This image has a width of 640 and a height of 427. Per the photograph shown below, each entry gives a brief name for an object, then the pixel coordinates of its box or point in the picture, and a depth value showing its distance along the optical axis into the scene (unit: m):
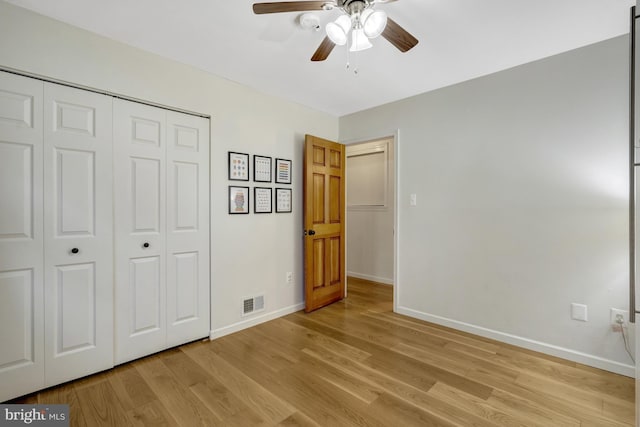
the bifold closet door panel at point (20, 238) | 1.79
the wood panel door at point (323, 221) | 3.33
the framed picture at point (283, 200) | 3.24
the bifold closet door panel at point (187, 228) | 2.48
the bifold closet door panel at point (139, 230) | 2.21
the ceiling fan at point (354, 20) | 1.53
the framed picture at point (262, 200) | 3.03
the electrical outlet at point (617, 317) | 2.11
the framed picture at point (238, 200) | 2.83
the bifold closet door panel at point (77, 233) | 1.94
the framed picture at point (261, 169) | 3.01
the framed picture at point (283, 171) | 3.22
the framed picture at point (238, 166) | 2.82
